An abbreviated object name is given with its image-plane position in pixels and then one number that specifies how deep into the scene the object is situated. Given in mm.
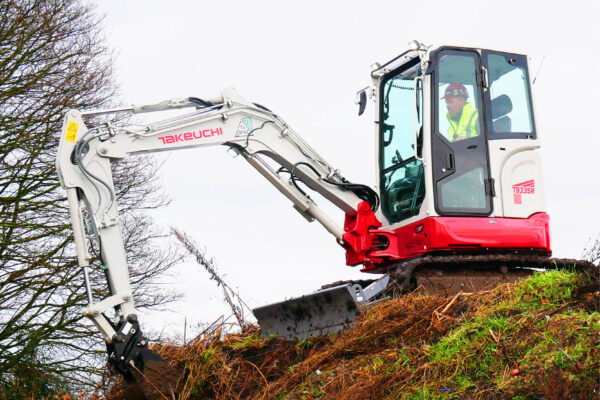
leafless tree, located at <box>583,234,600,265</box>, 11291
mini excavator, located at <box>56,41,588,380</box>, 8477
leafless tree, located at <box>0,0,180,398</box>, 13102
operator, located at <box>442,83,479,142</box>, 9141
